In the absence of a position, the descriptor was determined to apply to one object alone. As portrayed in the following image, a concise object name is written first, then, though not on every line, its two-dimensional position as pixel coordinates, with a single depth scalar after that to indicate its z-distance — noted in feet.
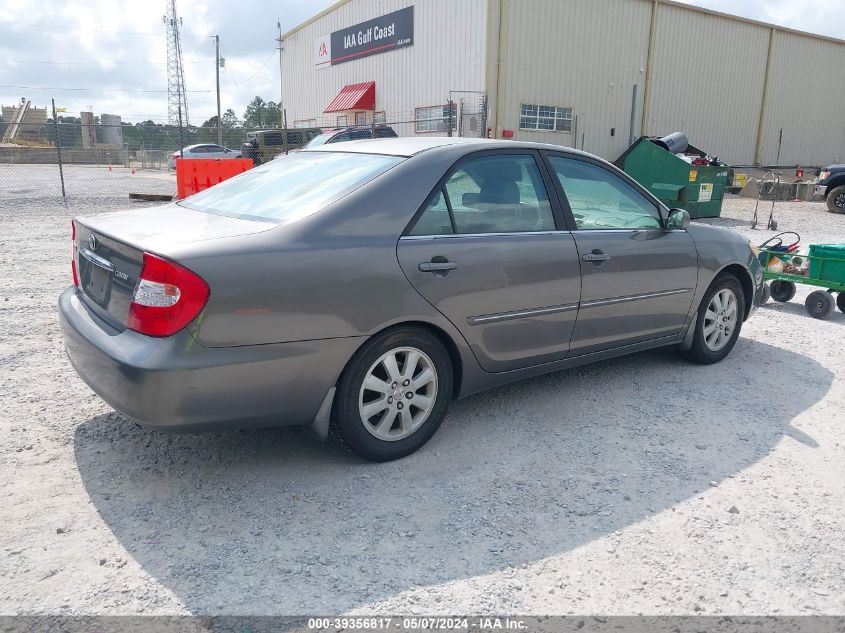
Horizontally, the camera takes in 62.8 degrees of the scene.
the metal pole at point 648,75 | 79.25
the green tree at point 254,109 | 297.78
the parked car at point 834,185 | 60.23
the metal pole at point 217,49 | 157.13
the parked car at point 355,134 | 59.21
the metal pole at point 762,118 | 92.31
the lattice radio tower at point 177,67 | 183.73
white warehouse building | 70.85
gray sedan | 9.41
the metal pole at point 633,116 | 80.59
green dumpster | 50.21
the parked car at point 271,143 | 76.13
